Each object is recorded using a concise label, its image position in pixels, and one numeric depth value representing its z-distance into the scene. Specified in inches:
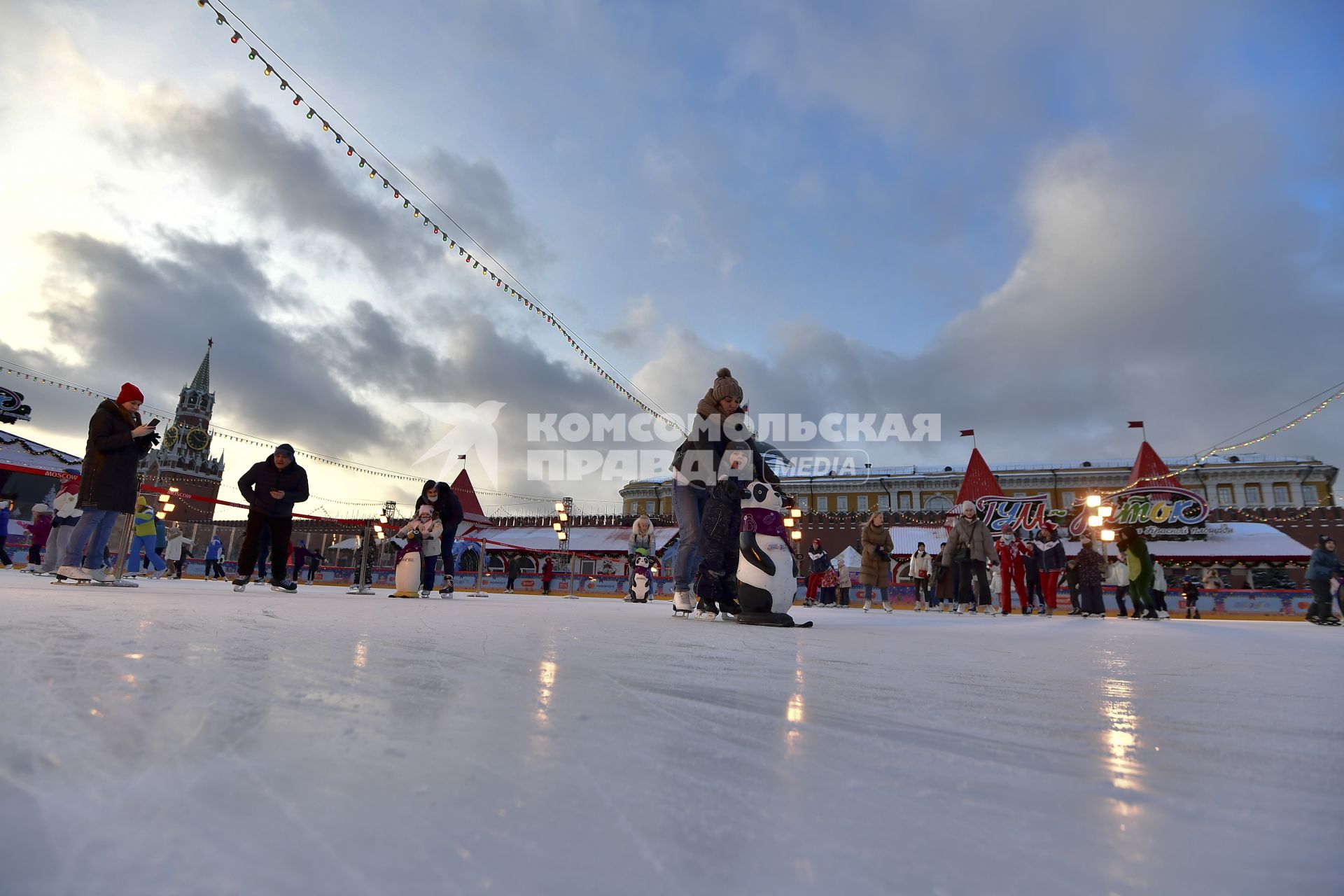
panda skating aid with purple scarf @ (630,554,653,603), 399.5
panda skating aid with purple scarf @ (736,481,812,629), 144.6
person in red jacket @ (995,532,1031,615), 387.2
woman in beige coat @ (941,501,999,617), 350.9
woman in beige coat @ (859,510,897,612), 388.2
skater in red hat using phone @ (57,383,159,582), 193.6
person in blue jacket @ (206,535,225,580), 564.1
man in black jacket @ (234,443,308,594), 223.1
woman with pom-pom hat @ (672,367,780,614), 171.0
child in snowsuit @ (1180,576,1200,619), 529.0
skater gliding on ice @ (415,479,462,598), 265.1
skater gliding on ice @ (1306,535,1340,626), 327.6
